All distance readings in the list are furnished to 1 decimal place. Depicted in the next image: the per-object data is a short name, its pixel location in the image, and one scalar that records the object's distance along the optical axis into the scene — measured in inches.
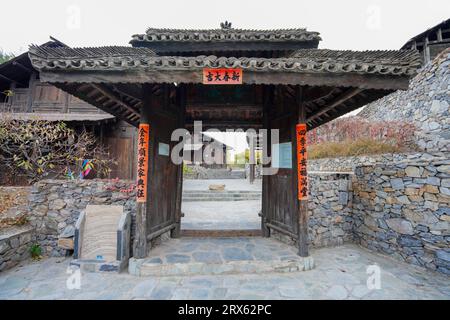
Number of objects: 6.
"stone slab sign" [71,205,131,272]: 152.1
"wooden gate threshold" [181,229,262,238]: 206.2
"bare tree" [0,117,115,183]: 260.4
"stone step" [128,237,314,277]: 145.6
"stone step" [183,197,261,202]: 461.3
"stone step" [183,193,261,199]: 475.8
